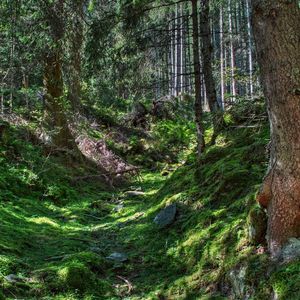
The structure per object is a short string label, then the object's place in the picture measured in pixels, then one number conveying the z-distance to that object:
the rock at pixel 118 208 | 10.54
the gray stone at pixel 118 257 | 6.95
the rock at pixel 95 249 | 7.29
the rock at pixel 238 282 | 4.71
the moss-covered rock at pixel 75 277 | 5.71
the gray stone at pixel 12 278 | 5.50
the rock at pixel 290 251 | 4.40
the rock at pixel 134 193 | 12.07
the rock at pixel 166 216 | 7.58
